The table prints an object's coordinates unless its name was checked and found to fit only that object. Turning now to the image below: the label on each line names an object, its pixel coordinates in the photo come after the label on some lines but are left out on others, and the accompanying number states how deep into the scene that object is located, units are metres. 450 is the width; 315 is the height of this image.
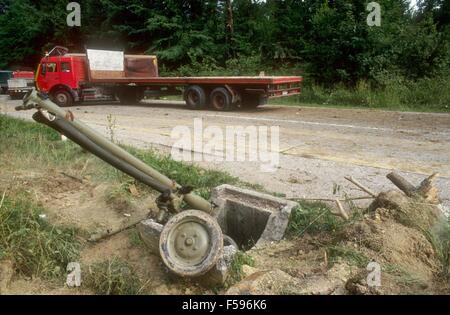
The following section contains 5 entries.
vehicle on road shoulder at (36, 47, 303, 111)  12.89
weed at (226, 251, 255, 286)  3.08
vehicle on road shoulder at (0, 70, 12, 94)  23.80
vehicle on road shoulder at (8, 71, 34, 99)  19.92
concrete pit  4.09
